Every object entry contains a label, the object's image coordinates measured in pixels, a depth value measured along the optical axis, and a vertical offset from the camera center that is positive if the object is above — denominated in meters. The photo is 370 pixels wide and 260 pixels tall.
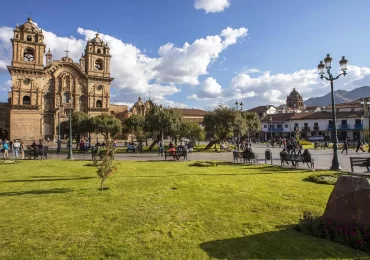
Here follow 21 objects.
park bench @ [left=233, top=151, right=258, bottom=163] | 17.84 -1.18
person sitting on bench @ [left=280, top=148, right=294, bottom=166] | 15.82 -1.08
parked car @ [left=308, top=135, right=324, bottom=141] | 61.06 -0.04
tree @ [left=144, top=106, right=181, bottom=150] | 31.86 +2.54
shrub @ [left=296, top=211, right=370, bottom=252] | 4.49 -1.77
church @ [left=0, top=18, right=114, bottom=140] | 51.38 +12.59
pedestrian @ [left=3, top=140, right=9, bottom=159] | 22.31 -0.47
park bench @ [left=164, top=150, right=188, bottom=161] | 20.83 -1.00
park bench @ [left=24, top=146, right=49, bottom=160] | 21.61 -0.75
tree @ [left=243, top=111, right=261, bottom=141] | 38.83 +2.74
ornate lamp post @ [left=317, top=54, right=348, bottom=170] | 13.77 +3.56
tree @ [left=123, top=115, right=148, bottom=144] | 44.45 +3.36
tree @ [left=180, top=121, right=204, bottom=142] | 36.46 +1.46
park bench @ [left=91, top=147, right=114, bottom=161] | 21.21 -0.77
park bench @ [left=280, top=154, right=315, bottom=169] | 14.75 -1.23
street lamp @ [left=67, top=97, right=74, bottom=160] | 21.95 -0.66
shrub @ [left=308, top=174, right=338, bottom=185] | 10.12 -1.66
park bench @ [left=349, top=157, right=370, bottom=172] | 12.28 -1.25
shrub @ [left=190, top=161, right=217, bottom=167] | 16.28 -1.50
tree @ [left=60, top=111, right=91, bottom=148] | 43.16 +3.43
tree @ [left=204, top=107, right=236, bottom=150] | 30.70 +2.25
